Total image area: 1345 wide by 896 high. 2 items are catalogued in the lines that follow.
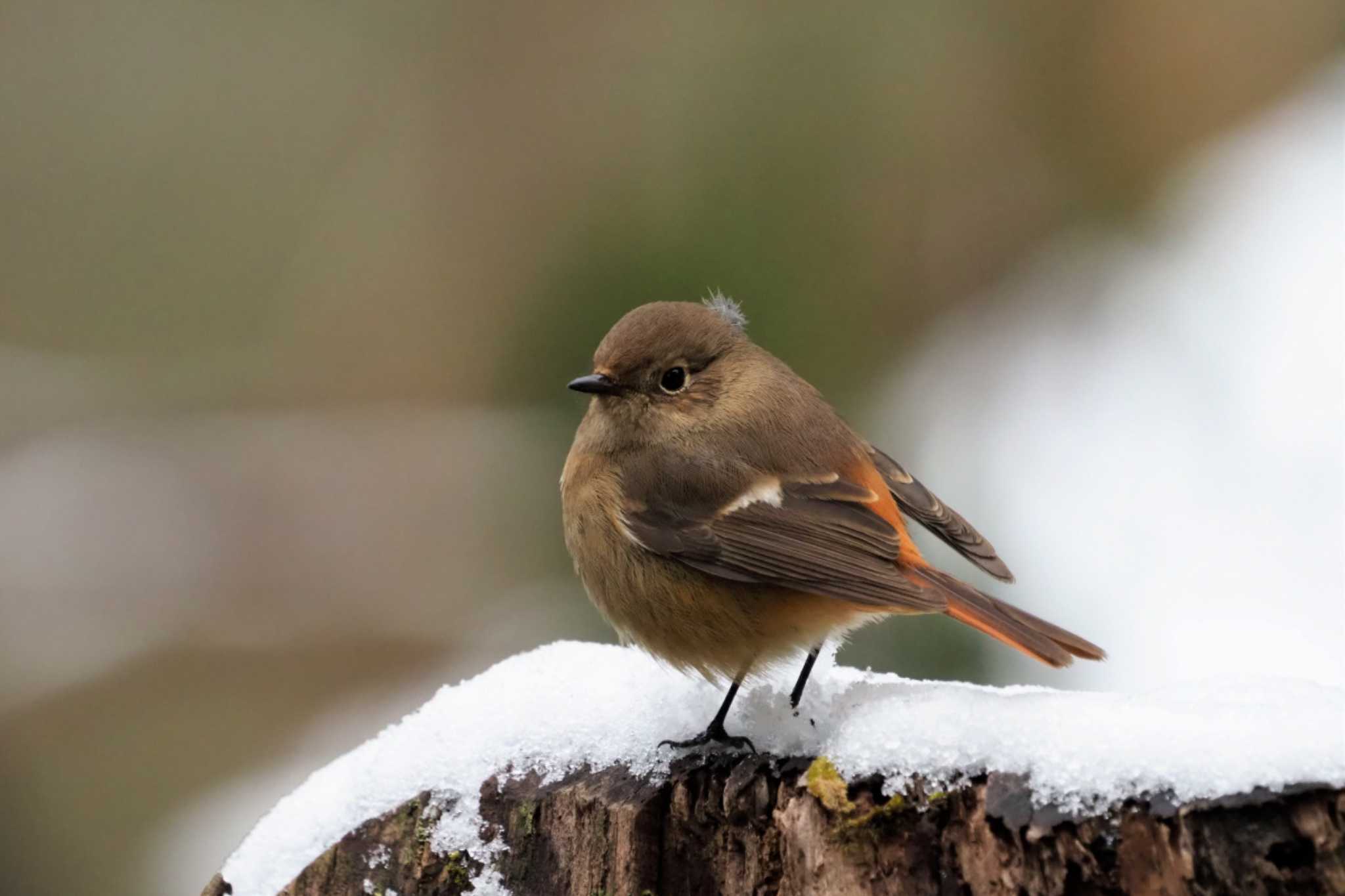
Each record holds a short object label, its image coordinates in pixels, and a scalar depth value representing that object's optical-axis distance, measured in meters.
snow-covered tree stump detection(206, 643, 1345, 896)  4.23
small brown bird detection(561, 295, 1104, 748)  4.32
